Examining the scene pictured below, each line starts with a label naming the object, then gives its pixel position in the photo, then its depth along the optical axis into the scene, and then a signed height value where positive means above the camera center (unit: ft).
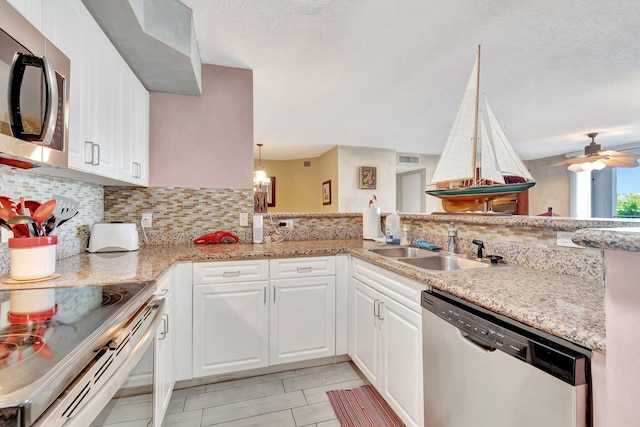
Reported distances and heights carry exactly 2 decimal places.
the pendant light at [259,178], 18.29 +2.17
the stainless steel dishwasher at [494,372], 2.44 -1.59
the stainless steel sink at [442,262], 5.73 -1.00
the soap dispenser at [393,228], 7.87 -0.39
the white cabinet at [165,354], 4.33 -2.34
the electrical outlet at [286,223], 8.65 -0.28
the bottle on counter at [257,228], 8.07 -0.40
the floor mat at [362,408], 5.32 -3.73
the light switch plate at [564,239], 4.30 -0.38
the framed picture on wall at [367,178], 19.31 +2.31
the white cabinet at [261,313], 6.23 -2.20
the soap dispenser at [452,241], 6.27 -0.58
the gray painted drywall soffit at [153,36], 4.76 +3.20
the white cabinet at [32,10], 2.99 +2.16
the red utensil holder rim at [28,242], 3.70 -0.36
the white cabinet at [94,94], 3.76 +2.05
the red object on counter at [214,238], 7.66 -0.64
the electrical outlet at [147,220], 7.59 -0.17
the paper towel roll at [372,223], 8.73 -0.28
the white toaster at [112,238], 6.43 -0.54
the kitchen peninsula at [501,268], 2.59 -0.88
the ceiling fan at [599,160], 11.75 +2.24
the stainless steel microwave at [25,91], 2.73 +1.18
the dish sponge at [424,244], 6.85 -0.74
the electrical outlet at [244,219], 8.36 -0.16
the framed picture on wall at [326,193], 20.28 +1.45
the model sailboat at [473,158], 5.93 +1.15
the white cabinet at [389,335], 4.56 -2.21
